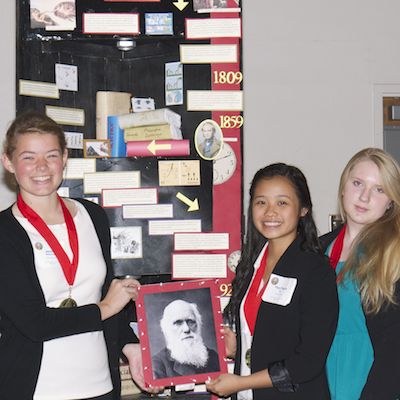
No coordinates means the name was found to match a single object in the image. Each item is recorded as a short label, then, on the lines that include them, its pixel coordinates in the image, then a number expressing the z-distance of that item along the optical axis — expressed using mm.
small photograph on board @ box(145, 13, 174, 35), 3506
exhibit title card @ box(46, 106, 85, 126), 3531
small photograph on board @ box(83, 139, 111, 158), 3572
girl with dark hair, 2320
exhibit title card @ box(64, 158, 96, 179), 3514
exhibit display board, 3506
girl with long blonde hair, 2375
